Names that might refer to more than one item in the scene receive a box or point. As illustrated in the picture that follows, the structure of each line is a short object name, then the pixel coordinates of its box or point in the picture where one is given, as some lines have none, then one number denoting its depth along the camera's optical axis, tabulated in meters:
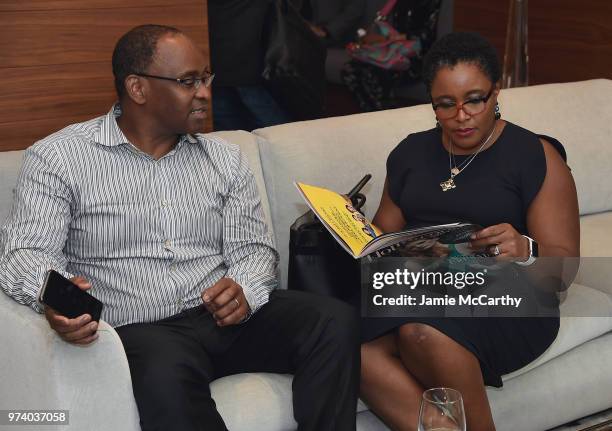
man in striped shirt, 2.00
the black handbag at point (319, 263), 2.27
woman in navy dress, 2.04
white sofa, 1.83
